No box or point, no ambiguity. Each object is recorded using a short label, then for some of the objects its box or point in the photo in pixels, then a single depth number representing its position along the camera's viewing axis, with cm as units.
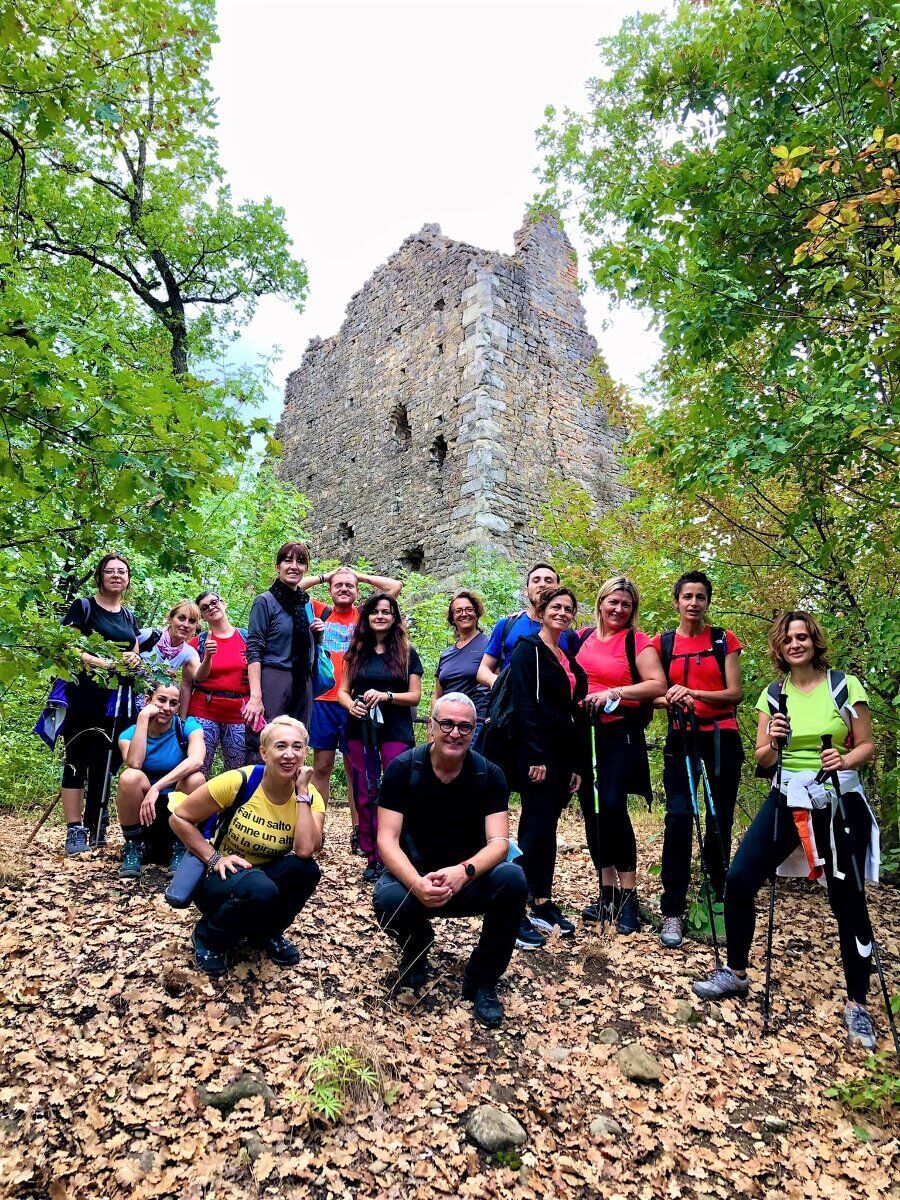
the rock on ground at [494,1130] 243
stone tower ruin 1066
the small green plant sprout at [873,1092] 266
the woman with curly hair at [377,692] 423
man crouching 293
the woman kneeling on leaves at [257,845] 298
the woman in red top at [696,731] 370
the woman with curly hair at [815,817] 306
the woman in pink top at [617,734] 375
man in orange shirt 466
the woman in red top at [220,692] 436
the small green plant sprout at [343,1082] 242
